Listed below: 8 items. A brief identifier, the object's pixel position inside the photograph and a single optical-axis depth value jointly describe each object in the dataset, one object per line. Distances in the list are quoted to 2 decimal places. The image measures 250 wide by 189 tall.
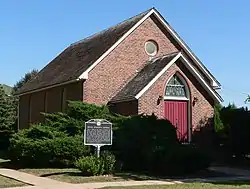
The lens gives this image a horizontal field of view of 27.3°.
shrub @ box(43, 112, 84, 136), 23.72
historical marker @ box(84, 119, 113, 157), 19.64
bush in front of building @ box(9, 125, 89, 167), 21.86
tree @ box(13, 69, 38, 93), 71.14
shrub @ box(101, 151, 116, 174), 19.22
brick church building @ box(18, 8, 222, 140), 27.67
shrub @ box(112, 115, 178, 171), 21.36
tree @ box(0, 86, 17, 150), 44.96
